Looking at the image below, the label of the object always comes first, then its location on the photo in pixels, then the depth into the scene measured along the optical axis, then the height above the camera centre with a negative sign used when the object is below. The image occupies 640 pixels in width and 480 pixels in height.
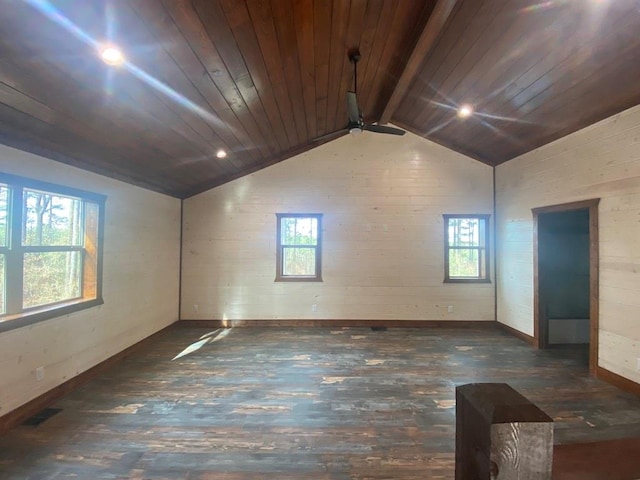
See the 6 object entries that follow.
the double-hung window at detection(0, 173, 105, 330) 2.64 -0.07
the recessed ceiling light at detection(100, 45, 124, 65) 1.93 +1.25
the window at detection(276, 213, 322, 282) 5.88 +0.02
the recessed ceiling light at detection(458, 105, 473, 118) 4.12 +1.96
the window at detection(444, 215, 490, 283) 5.77 +0.04
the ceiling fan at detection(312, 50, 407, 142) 3.07 +1.48
